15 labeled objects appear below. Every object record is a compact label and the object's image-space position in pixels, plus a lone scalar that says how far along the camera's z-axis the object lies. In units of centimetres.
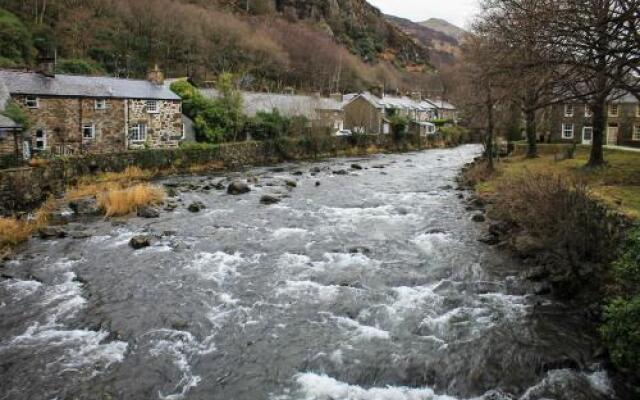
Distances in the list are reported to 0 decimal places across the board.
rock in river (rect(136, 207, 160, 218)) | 2780
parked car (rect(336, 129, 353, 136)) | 6575
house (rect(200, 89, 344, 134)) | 5849
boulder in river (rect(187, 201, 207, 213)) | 2909
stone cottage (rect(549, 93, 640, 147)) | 5147
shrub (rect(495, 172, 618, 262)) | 1648
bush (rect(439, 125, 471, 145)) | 8672
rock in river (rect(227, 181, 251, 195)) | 3484
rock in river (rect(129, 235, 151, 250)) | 2206
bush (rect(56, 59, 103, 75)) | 5792
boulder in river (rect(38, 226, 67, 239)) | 2353
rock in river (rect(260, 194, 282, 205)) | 3173
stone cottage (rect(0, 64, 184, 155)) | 3841
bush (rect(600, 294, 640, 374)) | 1074
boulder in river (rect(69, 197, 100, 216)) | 2820
